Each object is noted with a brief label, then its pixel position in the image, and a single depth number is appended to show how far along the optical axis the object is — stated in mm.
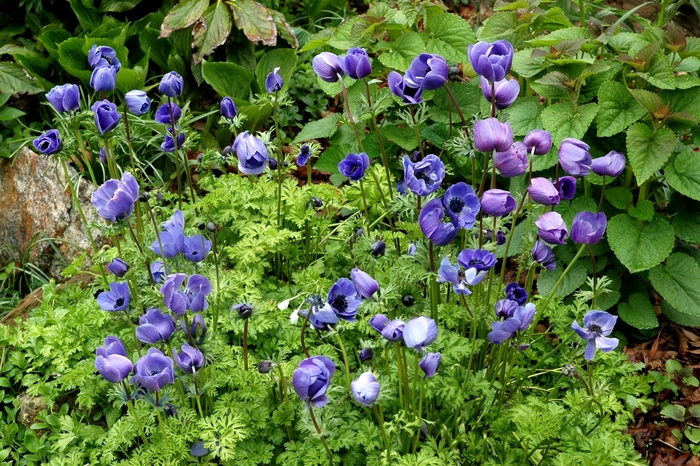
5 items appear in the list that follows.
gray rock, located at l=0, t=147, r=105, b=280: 3641
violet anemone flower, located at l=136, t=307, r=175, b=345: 1908
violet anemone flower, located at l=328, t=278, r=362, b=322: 1836
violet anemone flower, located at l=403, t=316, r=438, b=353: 1626
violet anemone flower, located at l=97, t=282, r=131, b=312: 2139
